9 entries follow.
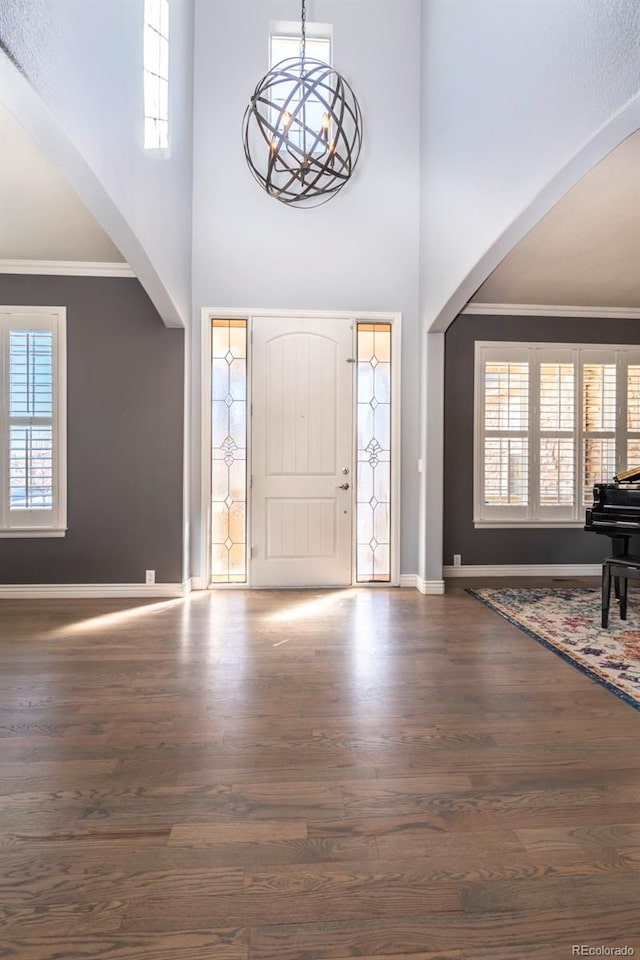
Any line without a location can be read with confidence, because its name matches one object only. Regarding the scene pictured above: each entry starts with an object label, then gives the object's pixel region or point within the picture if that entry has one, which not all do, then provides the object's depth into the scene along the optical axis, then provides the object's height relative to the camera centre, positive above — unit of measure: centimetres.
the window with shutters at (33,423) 478 +47
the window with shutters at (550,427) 577 +57
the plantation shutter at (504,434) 576 +48
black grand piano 415 -23
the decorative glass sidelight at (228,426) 514 +48
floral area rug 313 -109
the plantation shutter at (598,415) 586 +70
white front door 514 +24
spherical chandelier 494 +324
